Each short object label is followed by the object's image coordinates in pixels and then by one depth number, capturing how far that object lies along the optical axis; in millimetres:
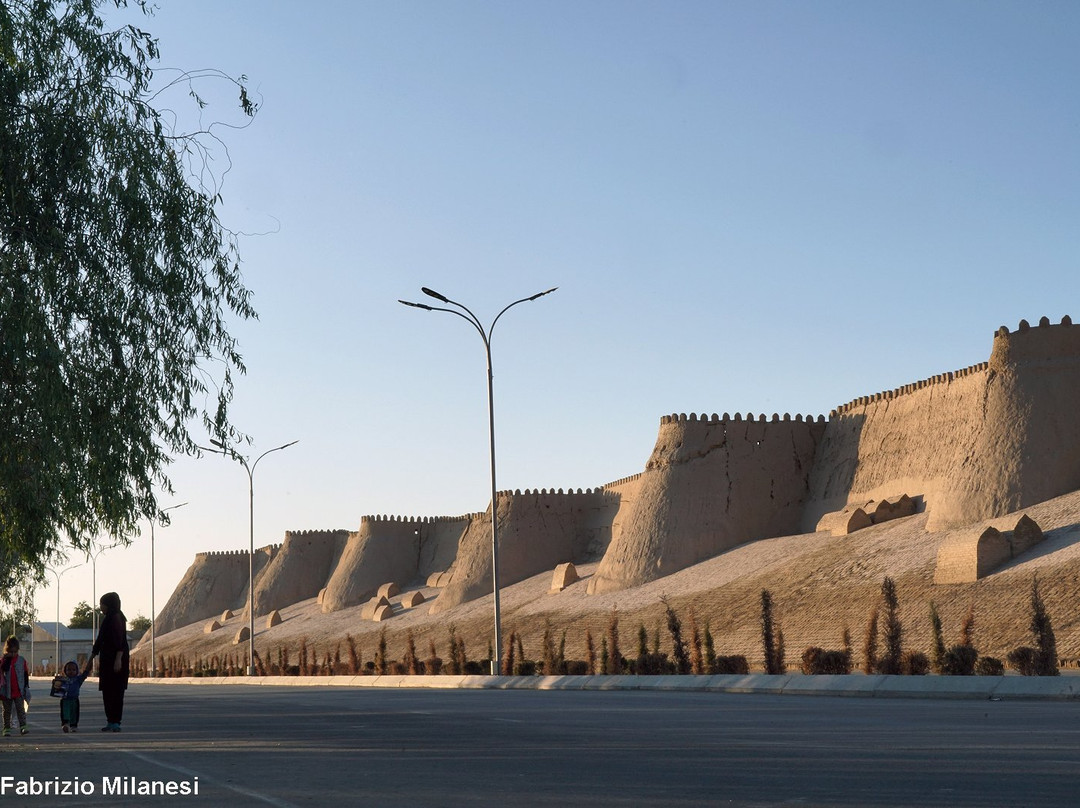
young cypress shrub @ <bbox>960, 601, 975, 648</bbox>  23766
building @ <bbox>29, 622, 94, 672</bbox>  120738
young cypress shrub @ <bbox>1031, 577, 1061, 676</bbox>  21906
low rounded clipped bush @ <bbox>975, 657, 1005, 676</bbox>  22767
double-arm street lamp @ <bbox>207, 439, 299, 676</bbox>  50031
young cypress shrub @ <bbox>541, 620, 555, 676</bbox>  33875
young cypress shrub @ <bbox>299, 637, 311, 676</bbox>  48375
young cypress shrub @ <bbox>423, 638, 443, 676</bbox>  39469
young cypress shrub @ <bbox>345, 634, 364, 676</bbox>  43156
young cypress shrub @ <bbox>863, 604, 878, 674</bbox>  25250
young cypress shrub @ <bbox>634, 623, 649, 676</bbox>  31219
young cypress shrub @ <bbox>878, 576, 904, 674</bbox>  24812
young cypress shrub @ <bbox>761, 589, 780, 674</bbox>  27062
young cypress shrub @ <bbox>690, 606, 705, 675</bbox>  29156
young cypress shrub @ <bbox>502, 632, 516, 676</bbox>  34375
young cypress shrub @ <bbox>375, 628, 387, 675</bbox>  43188
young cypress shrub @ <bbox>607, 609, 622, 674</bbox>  31844
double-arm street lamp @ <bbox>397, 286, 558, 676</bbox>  32344
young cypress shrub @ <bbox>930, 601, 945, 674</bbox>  23797
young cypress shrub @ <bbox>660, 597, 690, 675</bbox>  29750
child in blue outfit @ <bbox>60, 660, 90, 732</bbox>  16250
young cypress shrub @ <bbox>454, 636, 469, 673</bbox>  37688
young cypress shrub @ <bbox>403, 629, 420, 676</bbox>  40406
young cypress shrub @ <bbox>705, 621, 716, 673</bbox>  28859
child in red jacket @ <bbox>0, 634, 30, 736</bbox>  15906
